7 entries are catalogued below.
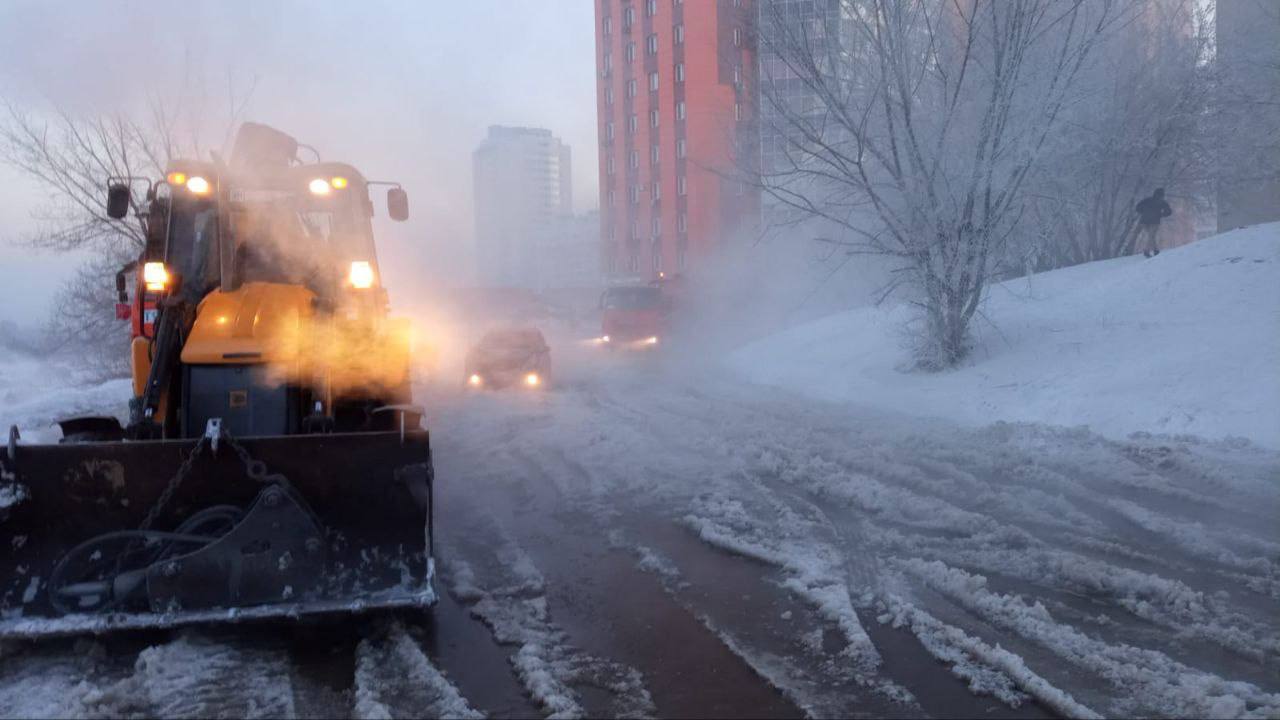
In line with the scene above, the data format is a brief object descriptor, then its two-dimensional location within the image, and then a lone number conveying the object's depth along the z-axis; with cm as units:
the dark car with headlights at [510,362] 1995
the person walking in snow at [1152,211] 2042
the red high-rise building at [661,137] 4947
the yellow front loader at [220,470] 502
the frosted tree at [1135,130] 2195
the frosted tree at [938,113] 1488
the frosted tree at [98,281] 1934
